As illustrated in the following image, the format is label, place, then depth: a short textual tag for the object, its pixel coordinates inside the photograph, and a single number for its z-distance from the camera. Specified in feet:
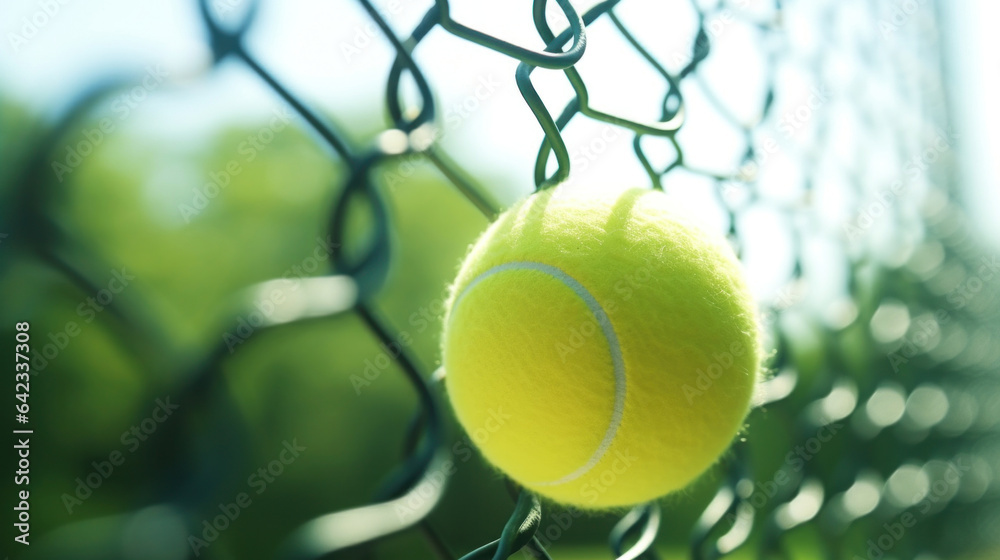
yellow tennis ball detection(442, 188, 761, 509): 1.23
